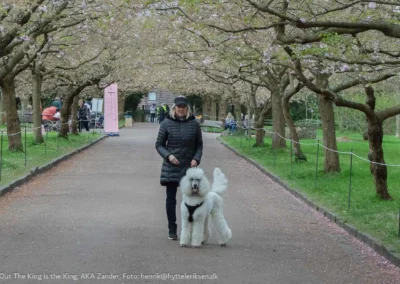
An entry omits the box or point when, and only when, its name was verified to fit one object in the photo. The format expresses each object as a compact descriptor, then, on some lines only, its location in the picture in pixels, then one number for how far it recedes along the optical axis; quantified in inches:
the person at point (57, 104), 1767.8
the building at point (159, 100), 3780.5
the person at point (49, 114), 1641.2
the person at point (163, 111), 2234.3
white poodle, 342.0
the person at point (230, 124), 1957.4
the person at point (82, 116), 1772.9
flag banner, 1690.5
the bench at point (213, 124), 2160.8
